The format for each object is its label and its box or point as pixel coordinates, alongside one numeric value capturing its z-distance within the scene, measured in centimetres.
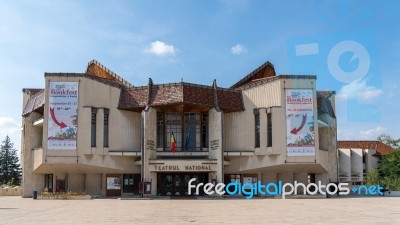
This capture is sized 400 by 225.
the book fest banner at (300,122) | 4438
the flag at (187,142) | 4784
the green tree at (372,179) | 5759
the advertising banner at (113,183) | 4756
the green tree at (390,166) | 6900
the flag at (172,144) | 4681
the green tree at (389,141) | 10214
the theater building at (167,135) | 4425
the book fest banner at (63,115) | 4369
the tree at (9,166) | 8688
